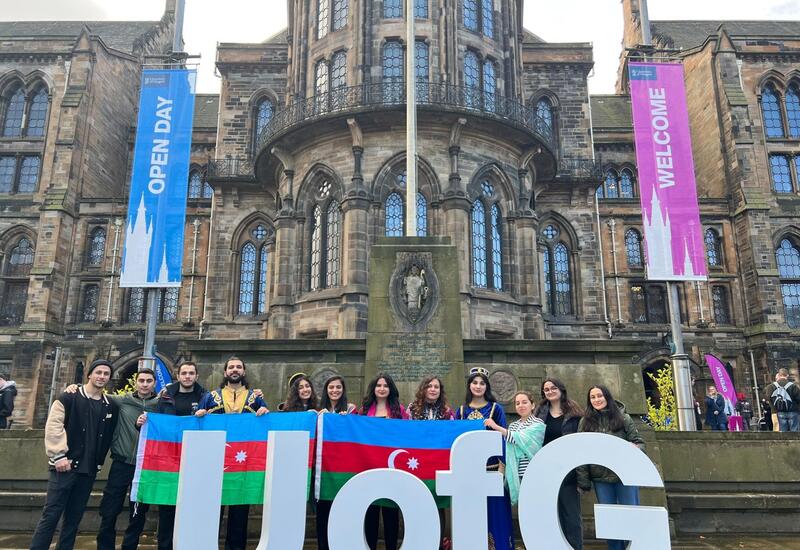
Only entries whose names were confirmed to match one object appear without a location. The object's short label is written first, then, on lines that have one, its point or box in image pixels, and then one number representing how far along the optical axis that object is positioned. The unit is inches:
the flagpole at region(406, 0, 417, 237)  450.3
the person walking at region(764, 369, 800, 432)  466.0
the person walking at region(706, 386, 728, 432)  591.8
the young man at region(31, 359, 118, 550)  207.3
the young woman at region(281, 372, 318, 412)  233.8
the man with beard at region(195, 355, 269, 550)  224.2
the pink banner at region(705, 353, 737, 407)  853.3
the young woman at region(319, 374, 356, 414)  230.4
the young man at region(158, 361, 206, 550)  227.0
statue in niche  367.2
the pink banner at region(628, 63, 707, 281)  588.1
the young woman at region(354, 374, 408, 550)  219.1
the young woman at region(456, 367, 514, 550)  204.2
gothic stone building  739.4
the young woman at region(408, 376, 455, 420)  229.8
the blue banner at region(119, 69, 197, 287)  613.0
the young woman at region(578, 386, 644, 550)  201.3
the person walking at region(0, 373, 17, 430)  437.7
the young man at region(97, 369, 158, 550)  219.0
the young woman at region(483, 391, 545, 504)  202.2
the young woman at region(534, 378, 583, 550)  203.5
